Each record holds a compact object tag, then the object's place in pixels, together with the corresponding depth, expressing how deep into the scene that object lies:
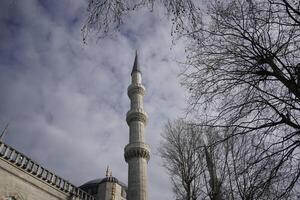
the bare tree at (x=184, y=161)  11.88
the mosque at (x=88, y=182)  14.48
